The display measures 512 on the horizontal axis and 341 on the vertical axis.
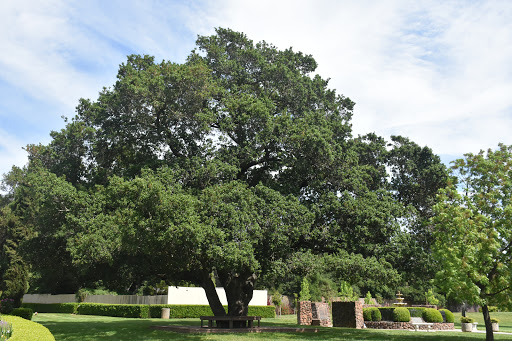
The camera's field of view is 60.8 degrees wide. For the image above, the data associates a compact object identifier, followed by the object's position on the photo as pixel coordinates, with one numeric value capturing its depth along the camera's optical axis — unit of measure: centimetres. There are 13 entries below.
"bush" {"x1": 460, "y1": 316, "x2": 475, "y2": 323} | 2857
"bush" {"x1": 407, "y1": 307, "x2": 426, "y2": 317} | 3309
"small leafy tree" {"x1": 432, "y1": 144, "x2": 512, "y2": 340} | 1728
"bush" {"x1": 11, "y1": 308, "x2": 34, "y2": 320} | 2275
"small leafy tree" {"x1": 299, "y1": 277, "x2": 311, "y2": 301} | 4256
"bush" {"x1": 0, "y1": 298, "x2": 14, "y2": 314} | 2830
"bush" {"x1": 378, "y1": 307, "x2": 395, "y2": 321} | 3265
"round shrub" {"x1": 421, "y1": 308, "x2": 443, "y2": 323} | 3141
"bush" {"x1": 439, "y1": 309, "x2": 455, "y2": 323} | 3250
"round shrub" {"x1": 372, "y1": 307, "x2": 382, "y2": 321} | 3232
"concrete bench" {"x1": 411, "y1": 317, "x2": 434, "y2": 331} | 2981
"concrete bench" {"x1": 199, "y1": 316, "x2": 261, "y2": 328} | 2278
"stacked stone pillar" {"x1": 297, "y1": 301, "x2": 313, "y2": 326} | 2991
